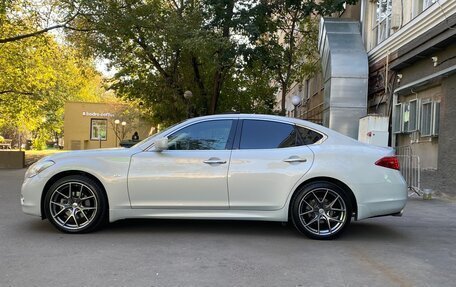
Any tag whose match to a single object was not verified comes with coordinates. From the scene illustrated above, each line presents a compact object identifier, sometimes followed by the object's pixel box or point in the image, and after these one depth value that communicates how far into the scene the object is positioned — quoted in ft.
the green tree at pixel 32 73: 63.93
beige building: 152.15
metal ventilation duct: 51.11
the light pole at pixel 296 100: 65.82
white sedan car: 20.31
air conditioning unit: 41.83
